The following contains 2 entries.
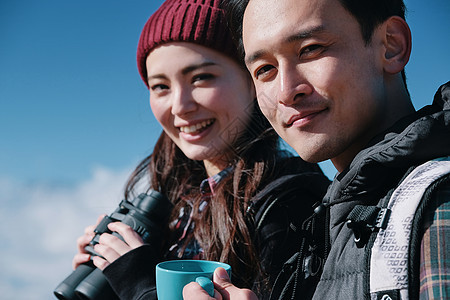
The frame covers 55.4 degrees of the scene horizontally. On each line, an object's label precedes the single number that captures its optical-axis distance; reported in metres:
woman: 1.55
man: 0.79
